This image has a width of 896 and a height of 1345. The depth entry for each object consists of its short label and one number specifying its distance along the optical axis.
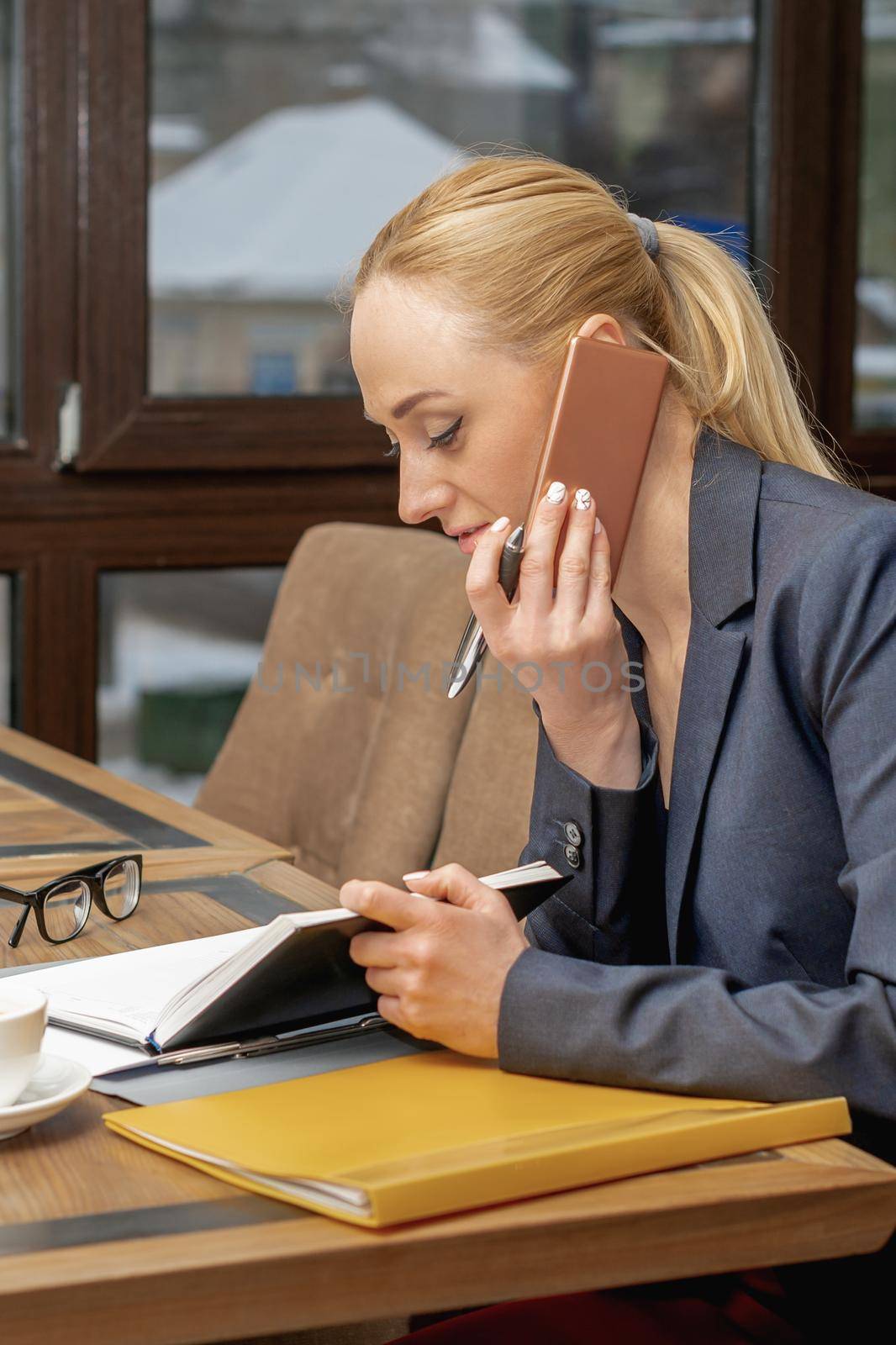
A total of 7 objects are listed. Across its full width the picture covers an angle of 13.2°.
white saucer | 2.13
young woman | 2.22
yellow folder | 2.08
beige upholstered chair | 3.07
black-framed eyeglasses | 2.49
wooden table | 2.03
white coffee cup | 2.14
